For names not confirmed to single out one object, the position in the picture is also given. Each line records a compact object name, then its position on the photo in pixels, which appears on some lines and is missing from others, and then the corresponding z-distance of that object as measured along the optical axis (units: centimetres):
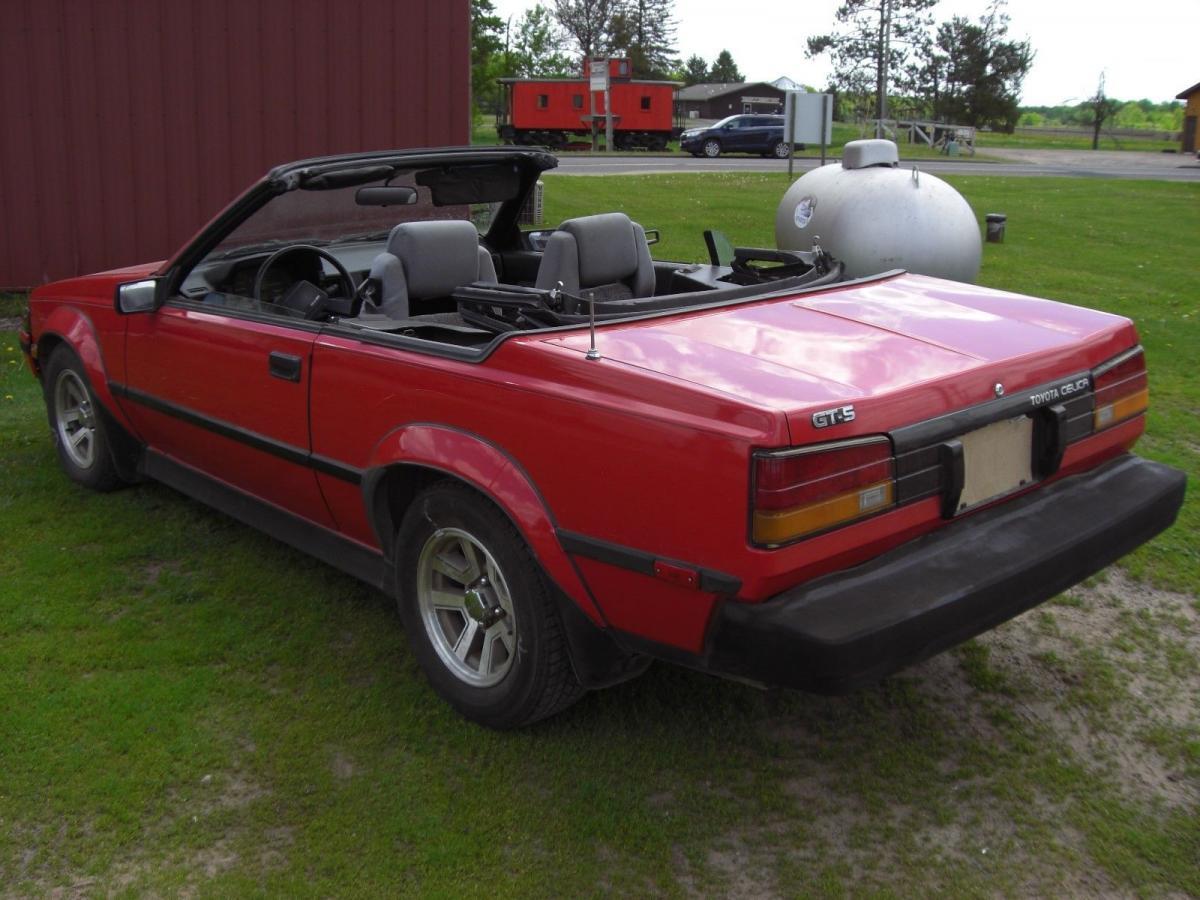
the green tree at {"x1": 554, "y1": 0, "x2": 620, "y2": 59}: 7206
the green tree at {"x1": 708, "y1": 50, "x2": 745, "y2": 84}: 9462
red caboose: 4466
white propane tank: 935
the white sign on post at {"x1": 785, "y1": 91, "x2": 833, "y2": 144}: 1620
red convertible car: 277
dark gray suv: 3906
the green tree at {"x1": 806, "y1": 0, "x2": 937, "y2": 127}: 6756
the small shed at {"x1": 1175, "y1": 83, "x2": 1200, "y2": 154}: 5081
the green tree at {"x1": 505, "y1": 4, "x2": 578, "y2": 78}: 6445
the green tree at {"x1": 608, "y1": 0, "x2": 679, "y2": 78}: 7400
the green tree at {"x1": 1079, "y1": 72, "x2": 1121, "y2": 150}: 5582
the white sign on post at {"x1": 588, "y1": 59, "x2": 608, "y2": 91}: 3422
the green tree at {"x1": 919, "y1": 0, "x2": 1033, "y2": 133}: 6644
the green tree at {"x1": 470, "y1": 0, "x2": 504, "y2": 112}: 4797
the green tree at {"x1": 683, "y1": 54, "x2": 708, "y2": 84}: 9456
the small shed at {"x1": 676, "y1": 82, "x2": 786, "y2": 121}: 7406
